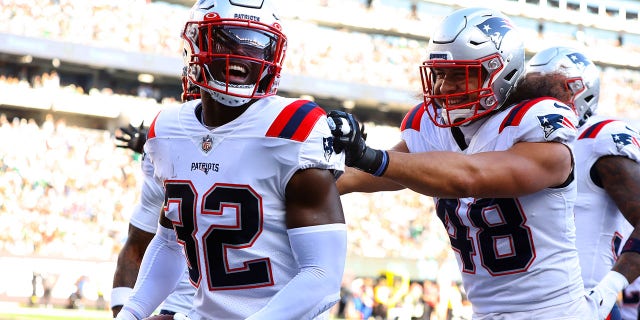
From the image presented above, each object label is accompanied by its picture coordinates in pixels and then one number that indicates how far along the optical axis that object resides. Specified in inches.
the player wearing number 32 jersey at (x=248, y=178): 205.5
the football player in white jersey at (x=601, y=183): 335.9
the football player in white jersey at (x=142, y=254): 313.7
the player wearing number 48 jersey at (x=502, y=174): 251.3
